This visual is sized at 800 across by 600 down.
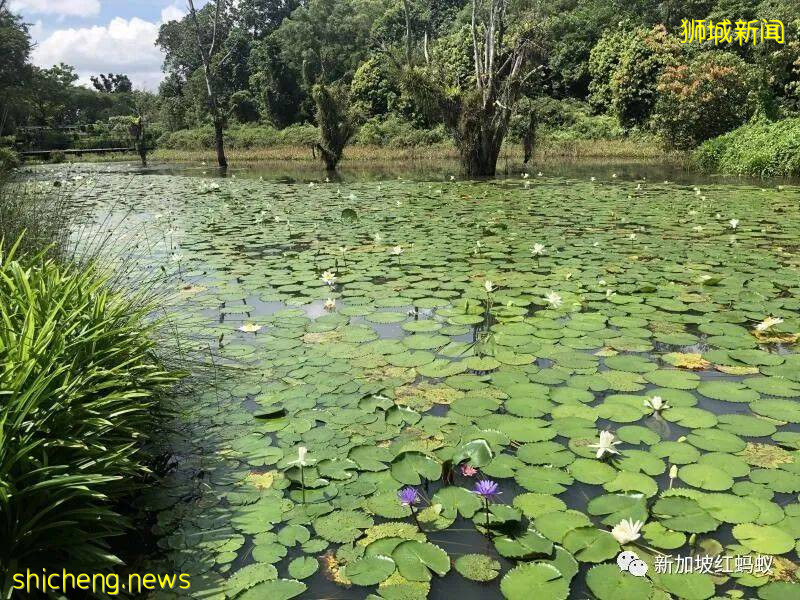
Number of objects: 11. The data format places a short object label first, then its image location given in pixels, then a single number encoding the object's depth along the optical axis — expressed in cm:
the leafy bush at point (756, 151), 1091
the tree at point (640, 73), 2164
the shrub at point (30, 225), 335
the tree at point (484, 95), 1187
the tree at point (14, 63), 2041
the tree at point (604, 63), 2420
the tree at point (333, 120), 1552
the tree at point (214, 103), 1730
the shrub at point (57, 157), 2578
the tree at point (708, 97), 1580
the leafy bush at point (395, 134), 2400
